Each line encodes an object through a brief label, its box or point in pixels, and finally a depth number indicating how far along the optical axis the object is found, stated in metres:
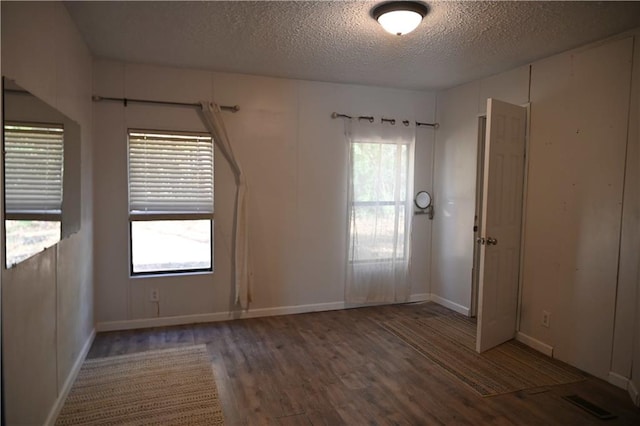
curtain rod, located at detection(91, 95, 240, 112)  3.71
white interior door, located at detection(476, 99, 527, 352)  3.36
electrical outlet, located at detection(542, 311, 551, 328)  3.44
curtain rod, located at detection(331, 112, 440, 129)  4.46
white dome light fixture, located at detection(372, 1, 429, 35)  2.45
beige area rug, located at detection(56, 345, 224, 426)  2.43
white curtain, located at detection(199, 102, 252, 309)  4.08
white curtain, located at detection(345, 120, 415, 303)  4.53
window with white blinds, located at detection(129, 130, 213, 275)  3.87
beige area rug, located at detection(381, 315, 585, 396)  2.96
